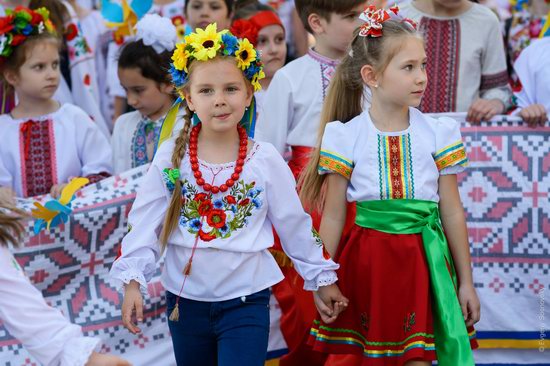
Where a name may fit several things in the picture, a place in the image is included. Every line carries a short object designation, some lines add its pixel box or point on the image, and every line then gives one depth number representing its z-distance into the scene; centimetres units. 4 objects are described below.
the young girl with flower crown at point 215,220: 735
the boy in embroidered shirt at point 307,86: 957
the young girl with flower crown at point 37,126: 1025
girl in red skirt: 780
